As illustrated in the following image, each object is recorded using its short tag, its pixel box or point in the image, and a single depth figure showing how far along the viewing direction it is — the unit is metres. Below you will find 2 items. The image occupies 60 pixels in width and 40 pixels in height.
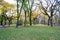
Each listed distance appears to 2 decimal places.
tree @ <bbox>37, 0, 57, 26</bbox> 9.67
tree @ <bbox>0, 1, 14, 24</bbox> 9.25
